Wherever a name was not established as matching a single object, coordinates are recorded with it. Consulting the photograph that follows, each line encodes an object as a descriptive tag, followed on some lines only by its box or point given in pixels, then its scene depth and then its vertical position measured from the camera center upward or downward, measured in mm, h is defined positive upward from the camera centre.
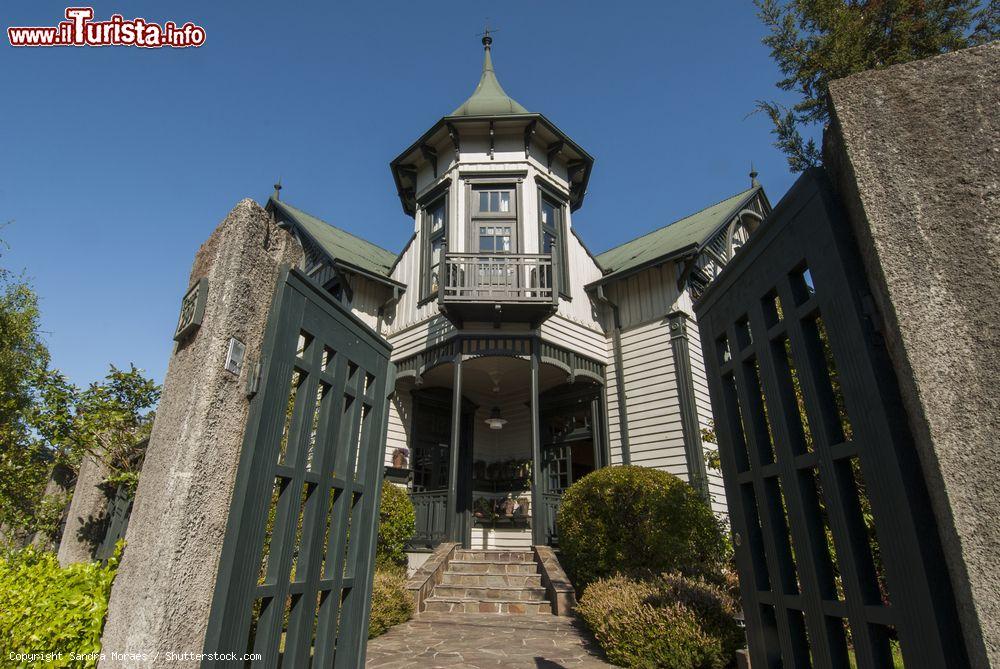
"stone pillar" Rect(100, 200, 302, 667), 2104 +302
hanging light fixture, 11984 +2601
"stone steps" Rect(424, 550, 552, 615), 8055 -604
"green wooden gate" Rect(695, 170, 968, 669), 1693 +328
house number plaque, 2465 +1025
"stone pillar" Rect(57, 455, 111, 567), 5980 +263
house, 10961 +4478
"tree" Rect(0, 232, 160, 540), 6348 +1226
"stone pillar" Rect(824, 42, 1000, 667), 1438 +829
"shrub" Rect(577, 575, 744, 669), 4926 -722
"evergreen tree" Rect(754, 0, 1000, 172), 4918 +4472
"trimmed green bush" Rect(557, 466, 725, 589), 7727 +251
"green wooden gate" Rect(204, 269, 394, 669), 2396 +263
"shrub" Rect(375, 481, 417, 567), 9508 +309
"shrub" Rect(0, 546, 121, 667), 2396 -284
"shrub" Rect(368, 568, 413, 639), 6758 -735
